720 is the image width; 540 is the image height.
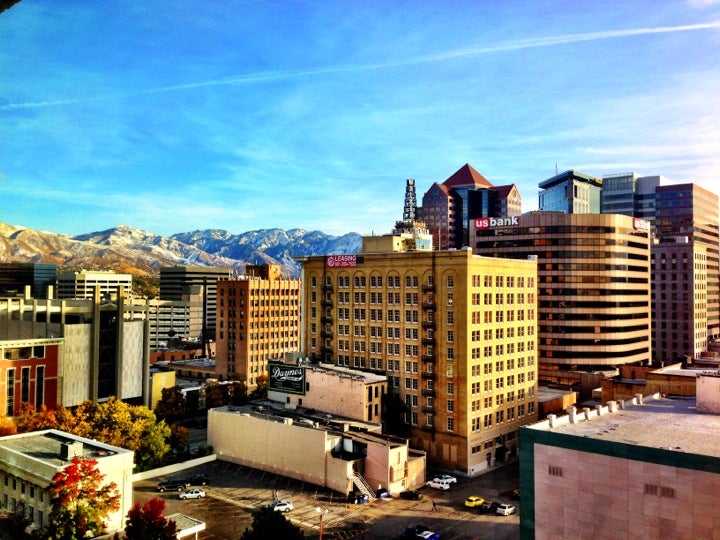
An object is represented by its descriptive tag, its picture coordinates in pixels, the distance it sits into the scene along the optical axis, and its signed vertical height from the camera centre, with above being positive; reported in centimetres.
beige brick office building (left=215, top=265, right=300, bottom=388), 16275 -1143
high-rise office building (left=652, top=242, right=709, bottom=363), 19162 -446
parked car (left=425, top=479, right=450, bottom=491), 8082 -2638
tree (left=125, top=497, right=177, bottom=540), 5116 -2029
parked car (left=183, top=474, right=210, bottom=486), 7969 -2566
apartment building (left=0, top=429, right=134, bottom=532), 5844 -1842
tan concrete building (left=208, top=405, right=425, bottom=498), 7681 -2199
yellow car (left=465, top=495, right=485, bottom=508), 7344 -2597
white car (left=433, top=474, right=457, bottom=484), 8219 -2616
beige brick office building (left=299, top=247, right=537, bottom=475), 8962 -819
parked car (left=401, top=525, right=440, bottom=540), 6238 -2541
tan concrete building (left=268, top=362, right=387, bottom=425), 9055 -1604
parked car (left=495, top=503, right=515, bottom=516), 7075 -2591
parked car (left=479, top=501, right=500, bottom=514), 7175 -2629
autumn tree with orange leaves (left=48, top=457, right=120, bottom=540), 5342 -1960
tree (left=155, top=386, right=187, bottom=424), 11250 -2226
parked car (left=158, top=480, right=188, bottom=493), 7744 -2564
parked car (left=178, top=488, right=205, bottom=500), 7438 -2558
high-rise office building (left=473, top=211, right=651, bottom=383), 13850 -59
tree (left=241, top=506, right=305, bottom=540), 4998 -2000
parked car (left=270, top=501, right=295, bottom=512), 7022 -2547
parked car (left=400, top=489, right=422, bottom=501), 7606 -2619
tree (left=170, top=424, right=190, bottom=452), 9194 -2298
